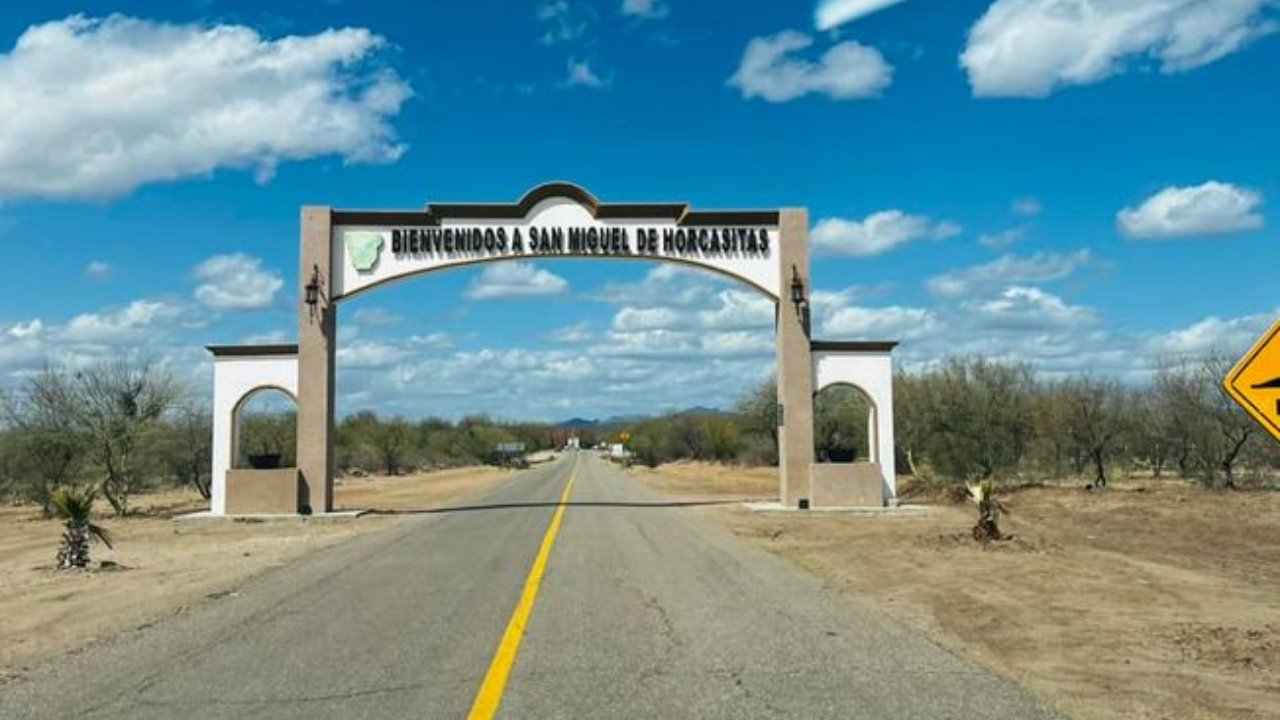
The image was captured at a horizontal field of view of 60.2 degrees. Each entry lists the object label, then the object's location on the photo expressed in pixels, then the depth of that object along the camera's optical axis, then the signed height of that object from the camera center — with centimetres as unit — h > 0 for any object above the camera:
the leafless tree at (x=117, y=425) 3525 +80
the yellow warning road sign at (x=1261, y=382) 708 +35
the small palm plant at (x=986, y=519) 2081 -153
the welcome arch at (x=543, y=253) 3059 +544
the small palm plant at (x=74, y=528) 1839 -131
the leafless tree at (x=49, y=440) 3609 +36
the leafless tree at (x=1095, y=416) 4175 +81
